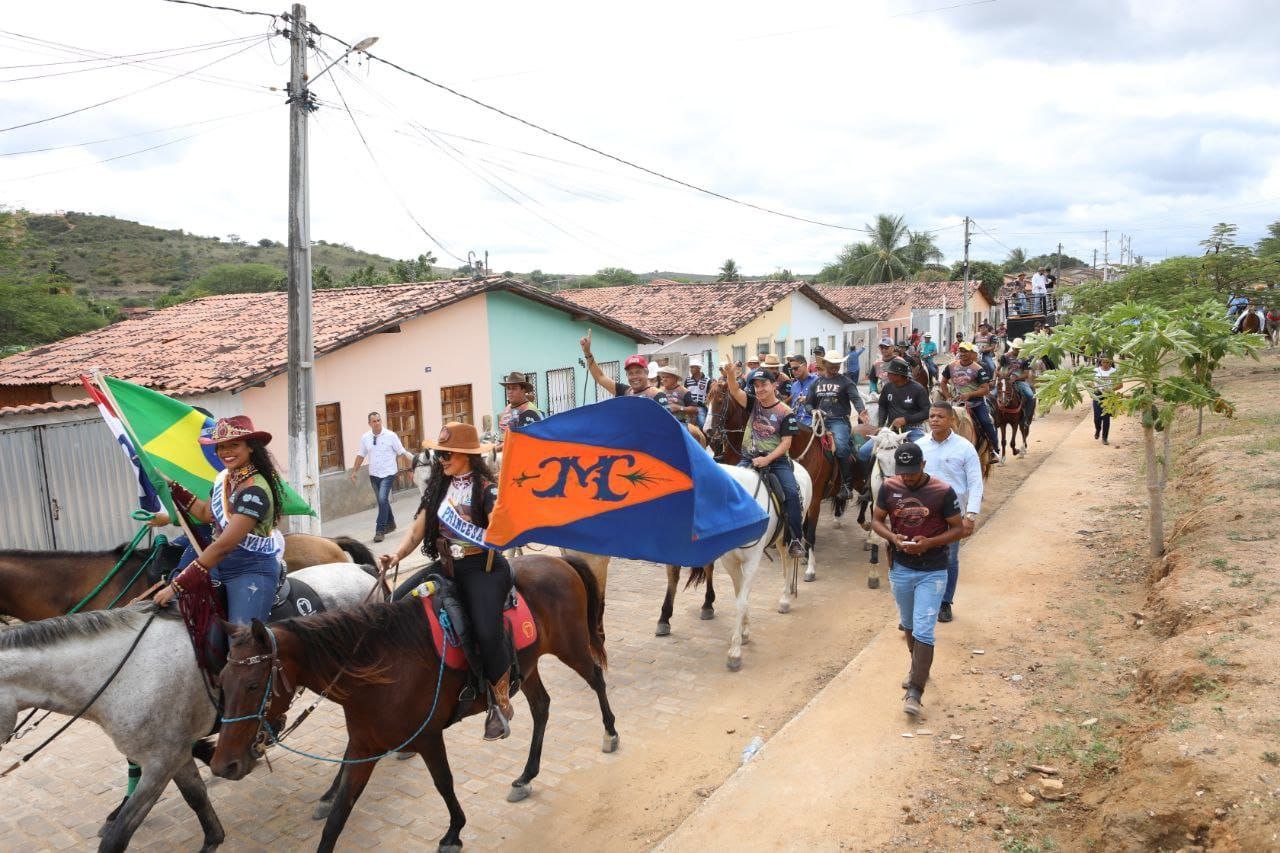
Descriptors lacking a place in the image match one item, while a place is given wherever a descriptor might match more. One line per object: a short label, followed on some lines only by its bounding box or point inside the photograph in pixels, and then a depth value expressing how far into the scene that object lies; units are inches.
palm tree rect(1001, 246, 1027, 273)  3668.8
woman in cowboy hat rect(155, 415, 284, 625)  189.0
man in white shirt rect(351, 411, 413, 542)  496.7
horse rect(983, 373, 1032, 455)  644.1
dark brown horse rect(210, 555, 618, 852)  154.1
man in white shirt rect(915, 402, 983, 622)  284.5
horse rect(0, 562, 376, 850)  168.4
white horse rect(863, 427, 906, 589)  384.8
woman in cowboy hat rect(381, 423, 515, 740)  193.5
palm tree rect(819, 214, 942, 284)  2262.6
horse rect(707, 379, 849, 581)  368.8
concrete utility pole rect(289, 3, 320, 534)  410.6
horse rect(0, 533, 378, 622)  216.4
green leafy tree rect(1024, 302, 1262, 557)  320.5
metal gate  391.2
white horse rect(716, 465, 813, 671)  292.2
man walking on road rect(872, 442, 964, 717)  233.3
